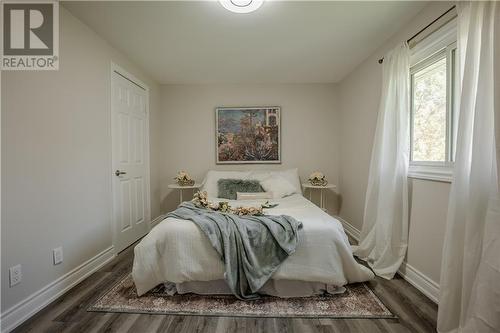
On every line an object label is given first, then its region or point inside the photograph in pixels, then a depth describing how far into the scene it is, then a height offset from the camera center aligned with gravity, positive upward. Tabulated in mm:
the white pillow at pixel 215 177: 3461 -370
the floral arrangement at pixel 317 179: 3619 -379
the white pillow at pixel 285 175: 3566 -330
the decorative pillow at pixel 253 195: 3164 -571
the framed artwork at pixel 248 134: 3924 +321
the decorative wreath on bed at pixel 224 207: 2211 -545
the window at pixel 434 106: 1797 +429
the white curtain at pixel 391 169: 2160 -121
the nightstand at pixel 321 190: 3514 -583
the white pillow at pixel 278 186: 3250 -467
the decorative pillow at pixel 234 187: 3282 -483
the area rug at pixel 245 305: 1688 -1149
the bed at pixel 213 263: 1835 -871
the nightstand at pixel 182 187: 3570 -535
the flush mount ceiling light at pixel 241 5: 1808 +1154
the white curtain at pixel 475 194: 1226 -212
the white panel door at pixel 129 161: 2715 -137
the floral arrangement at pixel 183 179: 3654 -426
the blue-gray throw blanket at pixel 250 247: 1793 -728
